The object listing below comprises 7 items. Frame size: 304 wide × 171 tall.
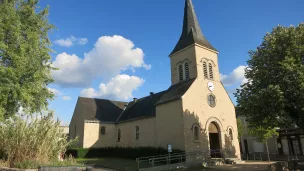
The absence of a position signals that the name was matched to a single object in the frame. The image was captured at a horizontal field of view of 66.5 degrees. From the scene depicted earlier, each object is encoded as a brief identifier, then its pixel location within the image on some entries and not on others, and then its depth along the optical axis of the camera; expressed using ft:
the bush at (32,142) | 37.55
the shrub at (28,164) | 35.46
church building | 74.13
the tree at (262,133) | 77.49
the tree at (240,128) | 117.16
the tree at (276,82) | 52.29
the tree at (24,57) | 46.11
